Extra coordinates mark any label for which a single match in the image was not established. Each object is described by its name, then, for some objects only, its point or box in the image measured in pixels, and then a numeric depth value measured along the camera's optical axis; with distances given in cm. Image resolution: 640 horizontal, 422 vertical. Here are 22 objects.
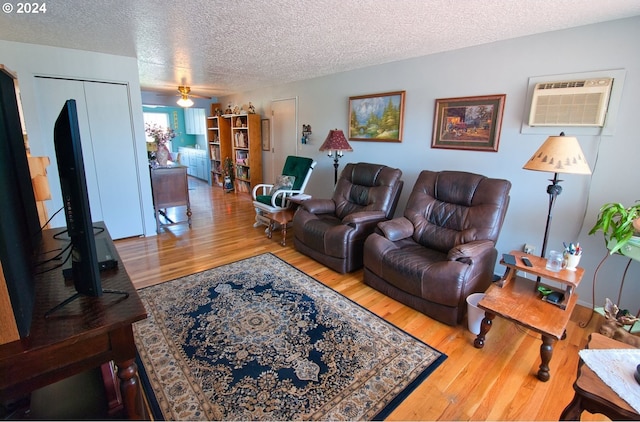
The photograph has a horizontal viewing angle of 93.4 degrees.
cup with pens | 199
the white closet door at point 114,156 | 350
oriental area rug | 157
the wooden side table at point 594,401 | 104
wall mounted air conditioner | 227
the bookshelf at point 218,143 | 709
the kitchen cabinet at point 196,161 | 829
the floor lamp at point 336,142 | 377
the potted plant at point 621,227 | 189
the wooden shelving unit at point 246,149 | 606
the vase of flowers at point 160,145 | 435
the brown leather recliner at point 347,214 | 303
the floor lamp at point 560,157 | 192
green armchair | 412
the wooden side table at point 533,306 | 175
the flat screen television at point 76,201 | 97
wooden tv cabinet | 86
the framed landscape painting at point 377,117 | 358
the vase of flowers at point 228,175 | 699
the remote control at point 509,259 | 214
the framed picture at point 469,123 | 284
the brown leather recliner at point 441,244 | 222
